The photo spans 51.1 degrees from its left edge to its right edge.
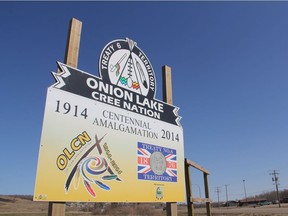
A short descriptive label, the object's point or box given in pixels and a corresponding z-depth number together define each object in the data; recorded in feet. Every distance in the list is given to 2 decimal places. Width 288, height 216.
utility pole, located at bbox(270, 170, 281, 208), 308.09
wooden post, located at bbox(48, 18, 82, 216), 15.64
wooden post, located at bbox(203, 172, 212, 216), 24.86
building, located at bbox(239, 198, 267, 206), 389.60
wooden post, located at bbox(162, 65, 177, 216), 21.84
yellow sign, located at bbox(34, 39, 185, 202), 13.67
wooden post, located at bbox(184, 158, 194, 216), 21.70
